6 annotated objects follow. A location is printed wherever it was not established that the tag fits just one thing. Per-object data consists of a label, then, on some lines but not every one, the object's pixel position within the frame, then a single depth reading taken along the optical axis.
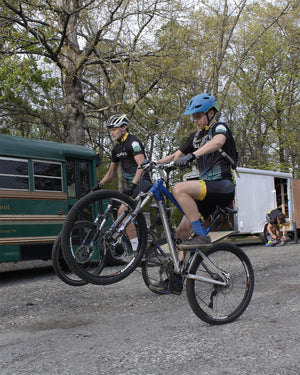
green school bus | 8.36
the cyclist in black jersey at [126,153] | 4.91
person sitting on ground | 16.23
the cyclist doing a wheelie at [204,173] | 4.02
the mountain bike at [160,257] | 3.81
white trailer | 16.34
